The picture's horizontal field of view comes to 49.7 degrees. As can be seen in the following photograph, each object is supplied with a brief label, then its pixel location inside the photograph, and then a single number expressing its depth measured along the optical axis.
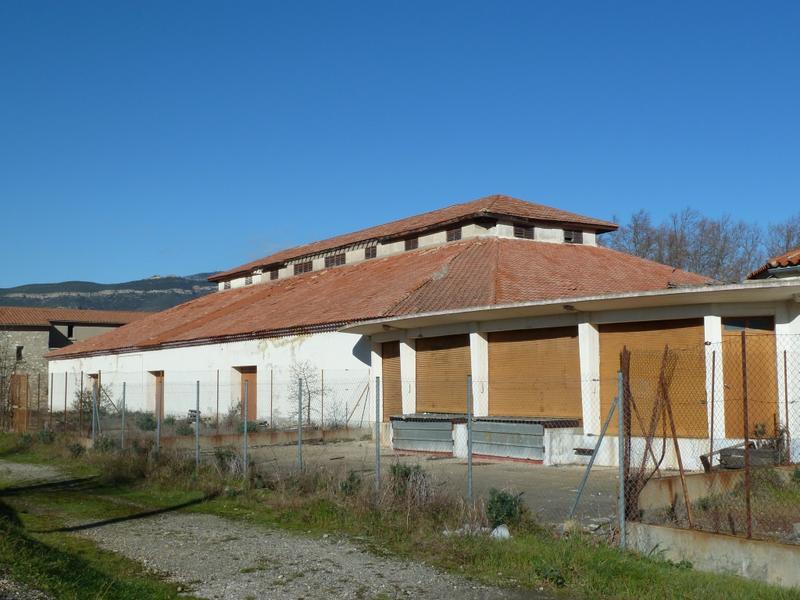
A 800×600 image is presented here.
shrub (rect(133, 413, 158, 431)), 30.63
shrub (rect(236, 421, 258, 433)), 27.73
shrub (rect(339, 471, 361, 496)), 12.68
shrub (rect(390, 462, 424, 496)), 12.01
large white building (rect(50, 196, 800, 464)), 18.03
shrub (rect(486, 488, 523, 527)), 10.48
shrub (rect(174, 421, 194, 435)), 27.35
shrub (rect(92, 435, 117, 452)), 20.60
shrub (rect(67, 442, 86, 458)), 21.20
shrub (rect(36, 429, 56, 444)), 24.08
